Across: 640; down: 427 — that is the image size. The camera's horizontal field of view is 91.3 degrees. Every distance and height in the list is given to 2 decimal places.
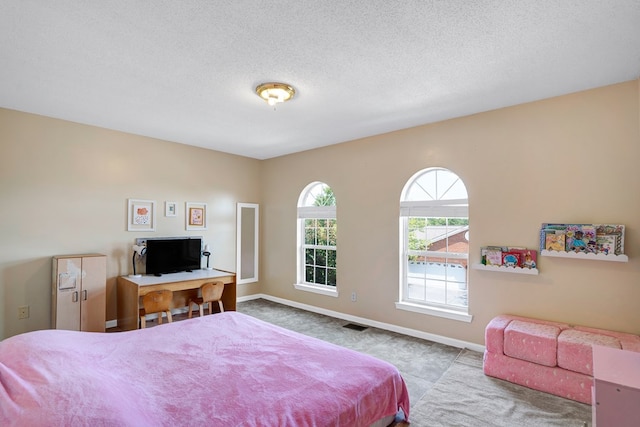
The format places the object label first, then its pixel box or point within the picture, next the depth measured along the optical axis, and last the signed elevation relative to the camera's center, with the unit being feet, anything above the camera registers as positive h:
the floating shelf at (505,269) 10.20 -1.65
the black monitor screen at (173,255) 14.60 -1.65
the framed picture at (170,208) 15.76 +0.64
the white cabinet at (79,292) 11.77 -2.75
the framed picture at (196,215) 16.61 +0.32
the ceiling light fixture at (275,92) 9.39 +3.98
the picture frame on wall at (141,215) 14.58 +0.29
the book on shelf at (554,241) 9.66 -0.65
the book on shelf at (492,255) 10.85 -1.21
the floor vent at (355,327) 13.97 -4.84
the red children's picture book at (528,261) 10.26 -1.35
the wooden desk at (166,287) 12.53 -2.85
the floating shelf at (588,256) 8.80 -1.05
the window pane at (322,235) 17.33 -0.80
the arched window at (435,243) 12.46 -0.95
